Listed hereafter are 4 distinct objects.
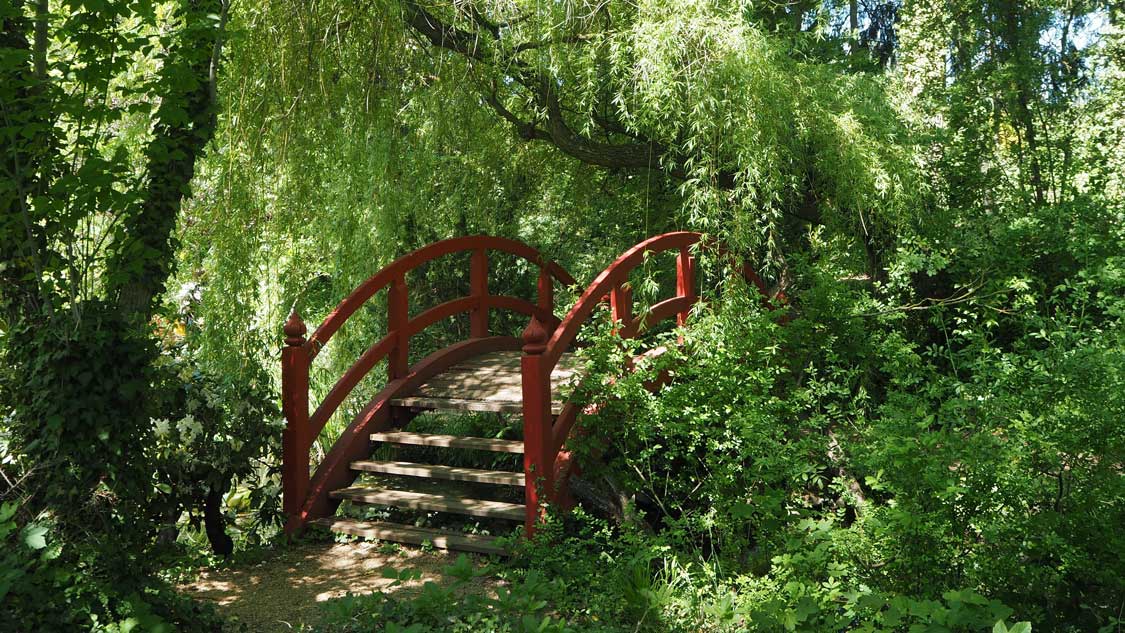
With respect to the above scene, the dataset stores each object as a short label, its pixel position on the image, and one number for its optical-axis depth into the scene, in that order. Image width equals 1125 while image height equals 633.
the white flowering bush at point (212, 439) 4.68
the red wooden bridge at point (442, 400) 5.01
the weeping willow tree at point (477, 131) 5.59
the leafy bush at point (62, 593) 3.16
